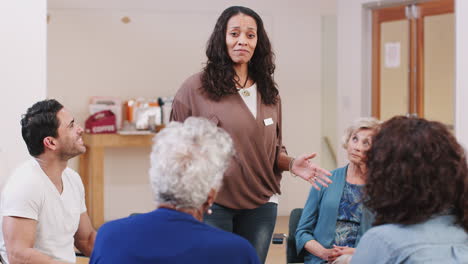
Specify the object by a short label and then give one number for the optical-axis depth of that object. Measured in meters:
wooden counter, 6.24
